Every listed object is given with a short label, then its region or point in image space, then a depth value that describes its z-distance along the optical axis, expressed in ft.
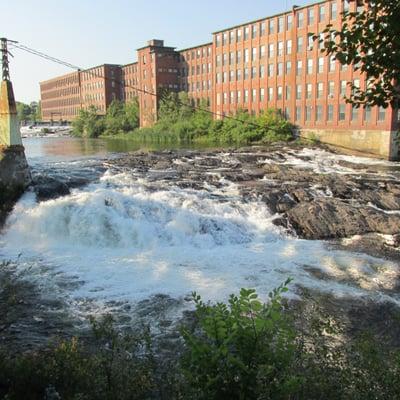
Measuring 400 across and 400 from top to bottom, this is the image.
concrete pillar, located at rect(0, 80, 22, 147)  58.48
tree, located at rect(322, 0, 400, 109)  13.99
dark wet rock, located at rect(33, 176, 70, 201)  59.93
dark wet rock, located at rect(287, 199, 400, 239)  53.31
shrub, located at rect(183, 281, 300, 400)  11.25
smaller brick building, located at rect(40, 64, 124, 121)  346.11
